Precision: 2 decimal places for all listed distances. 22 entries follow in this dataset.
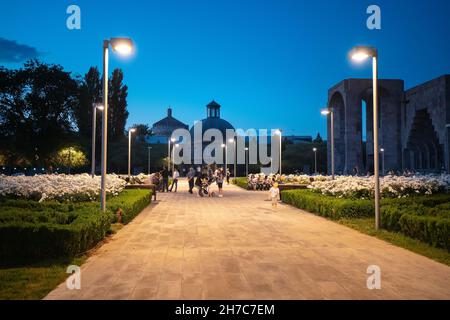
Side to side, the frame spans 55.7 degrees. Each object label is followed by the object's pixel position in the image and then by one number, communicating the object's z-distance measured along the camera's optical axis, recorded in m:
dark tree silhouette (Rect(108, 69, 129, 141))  55.22
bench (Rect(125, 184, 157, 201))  23.46
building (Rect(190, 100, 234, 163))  96.12
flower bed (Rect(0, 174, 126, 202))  14.02
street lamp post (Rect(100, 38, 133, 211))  10.53
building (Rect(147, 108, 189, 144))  111.58
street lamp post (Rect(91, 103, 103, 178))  21.80
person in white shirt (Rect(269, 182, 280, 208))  19.16
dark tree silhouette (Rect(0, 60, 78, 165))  42.44
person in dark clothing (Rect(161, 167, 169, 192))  30.34
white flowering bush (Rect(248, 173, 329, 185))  30.40
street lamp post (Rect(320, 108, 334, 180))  23.30
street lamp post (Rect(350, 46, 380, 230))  11.30
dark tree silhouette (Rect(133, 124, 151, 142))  91.19
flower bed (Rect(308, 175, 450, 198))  15.56
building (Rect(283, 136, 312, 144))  123.96
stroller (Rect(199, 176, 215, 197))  26.30
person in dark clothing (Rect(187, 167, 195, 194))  27.55
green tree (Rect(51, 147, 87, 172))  43.16
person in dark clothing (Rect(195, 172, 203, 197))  26.12
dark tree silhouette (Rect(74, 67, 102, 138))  46.78
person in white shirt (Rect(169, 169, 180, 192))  30.03
